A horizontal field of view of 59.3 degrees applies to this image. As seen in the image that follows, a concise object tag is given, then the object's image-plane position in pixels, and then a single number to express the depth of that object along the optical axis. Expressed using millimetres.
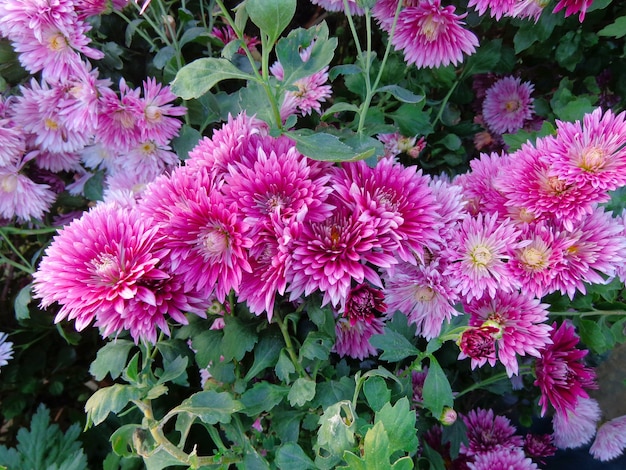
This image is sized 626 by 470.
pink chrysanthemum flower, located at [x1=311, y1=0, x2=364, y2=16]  799
